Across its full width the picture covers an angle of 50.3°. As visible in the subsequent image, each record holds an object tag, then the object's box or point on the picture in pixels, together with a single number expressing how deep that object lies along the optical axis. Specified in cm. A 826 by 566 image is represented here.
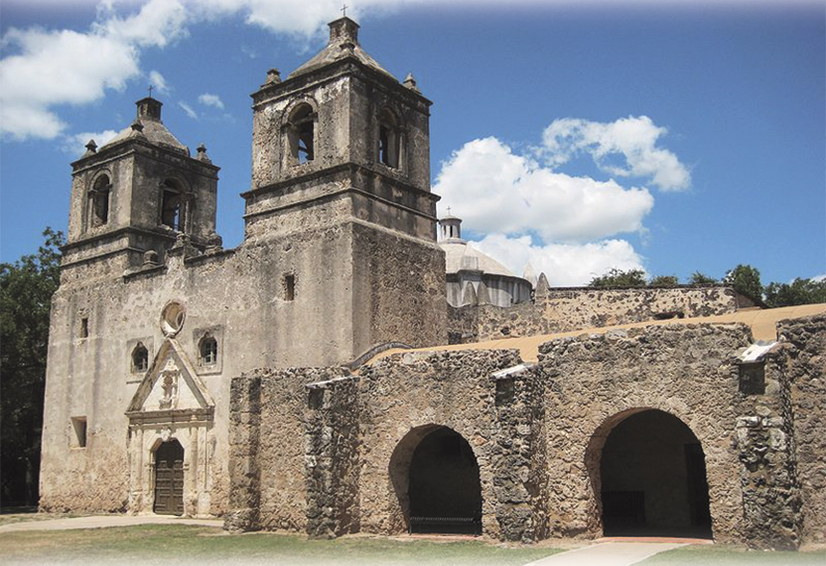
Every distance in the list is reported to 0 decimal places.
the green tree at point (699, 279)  4228
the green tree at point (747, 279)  4356
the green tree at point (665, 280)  4106
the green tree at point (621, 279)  4325
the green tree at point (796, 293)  4269
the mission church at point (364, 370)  1374
